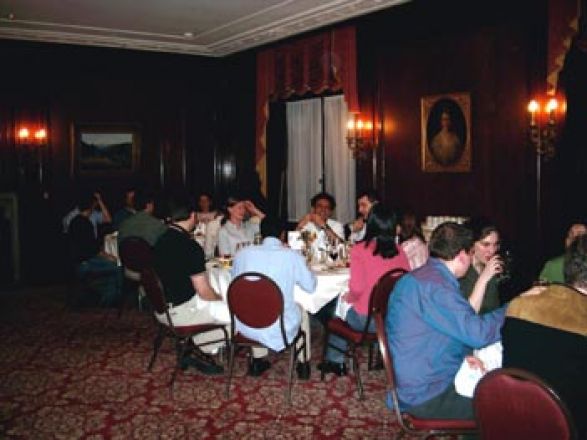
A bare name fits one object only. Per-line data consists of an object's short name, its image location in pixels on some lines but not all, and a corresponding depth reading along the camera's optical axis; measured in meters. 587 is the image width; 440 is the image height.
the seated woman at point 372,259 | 4.67
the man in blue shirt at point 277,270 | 4.62
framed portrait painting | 7.52
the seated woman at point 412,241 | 5.30
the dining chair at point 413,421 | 3.02
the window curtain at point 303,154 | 10.76
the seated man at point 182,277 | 4.96
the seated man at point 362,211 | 6.95
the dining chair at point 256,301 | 4.33
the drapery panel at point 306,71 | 8.84
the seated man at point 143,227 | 6.86
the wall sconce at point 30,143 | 9.88
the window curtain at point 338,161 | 10.15
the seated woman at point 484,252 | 4.02
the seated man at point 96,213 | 9.86
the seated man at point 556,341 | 2.29
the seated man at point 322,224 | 6.41
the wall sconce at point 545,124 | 6.48
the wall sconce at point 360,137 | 8.77
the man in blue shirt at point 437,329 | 2.91
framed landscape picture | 10.41
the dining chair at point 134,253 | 6.50
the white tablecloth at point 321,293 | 5.09
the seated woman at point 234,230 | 6.78
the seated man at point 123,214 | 8.73
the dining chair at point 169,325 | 4.79
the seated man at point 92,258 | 7.64
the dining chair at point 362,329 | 4.26
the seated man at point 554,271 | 4.16
